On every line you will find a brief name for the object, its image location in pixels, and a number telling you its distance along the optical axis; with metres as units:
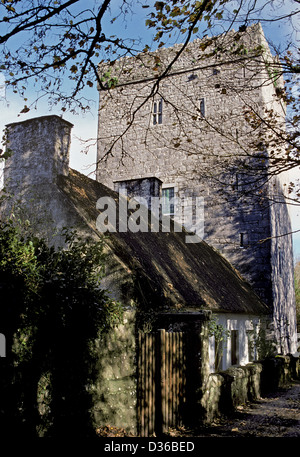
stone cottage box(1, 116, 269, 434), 6.10
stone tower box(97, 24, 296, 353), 16.91
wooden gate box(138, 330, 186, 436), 6.36
